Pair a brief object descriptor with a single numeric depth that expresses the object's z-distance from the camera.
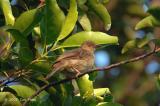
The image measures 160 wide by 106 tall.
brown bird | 6.93
